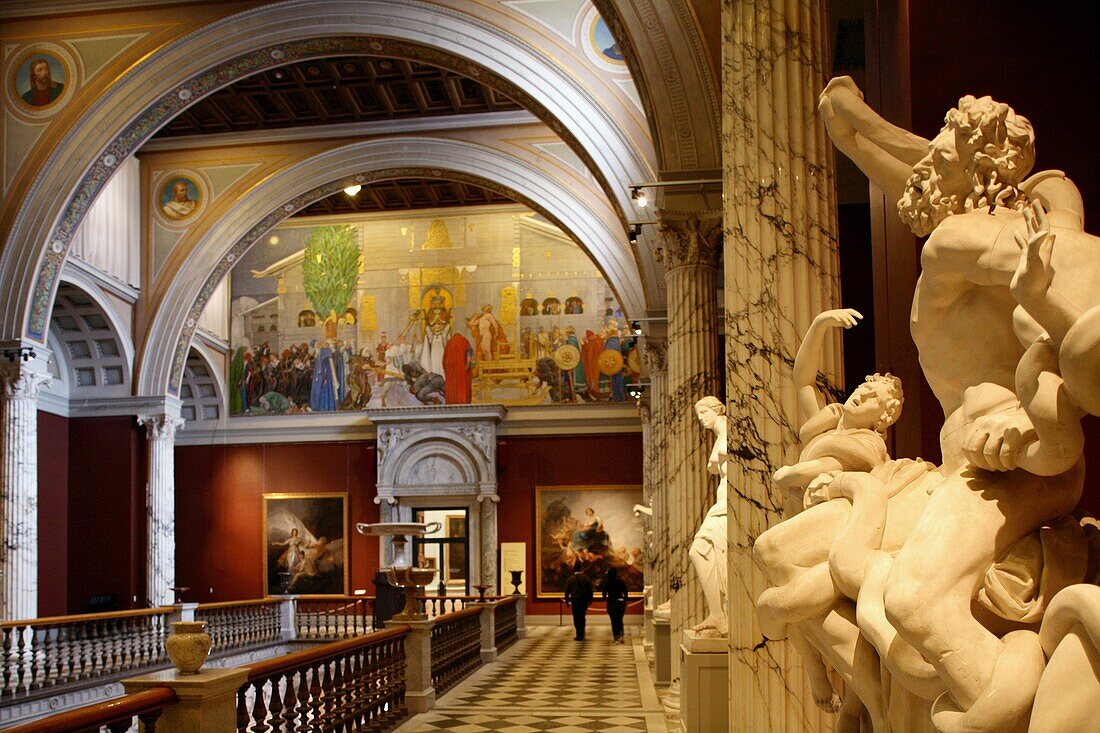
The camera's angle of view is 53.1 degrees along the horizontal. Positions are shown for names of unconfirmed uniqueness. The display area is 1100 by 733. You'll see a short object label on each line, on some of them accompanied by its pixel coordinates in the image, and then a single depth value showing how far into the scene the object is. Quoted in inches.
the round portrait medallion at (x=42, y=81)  668.7
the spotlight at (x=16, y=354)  665.0
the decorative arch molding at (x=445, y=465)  979.3
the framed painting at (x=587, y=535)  967.0
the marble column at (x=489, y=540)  967.0
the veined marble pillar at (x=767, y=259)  182.9
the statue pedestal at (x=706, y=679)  286.7
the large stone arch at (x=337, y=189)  782.5
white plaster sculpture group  79.4
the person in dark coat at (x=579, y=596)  804.6
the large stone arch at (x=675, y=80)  396.5
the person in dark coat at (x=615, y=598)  780.0
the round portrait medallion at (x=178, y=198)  853.8
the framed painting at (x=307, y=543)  1012.5
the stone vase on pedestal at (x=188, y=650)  238.1
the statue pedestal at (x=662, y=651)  503.5
